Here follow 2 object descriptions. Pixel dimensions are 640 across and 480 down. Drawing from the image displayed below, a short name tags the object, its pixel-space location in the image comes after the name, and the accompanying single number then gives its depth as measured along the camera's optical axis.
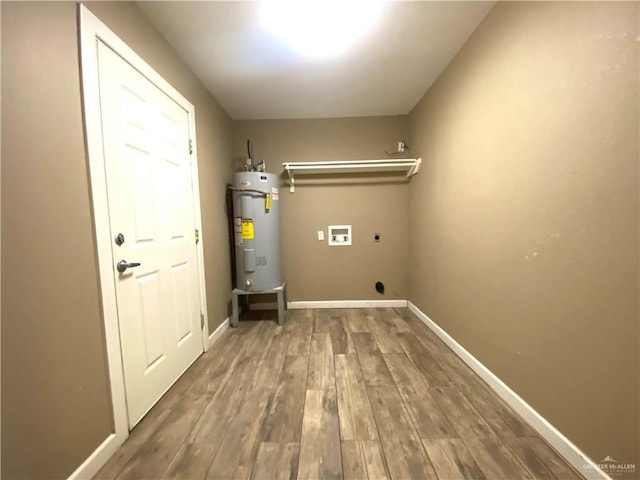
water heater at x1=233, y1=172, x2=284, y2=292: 2.31
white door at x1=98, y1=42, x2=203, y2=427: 1.14
